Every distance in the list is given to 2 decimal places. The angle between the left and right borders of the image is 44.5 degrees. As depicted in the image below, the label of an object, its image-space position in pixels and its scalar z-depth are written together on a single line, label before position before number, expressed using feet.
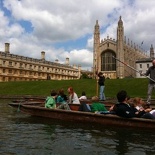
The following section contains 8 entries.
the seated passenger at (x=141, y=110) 22.69
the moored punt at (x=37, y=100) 48.64
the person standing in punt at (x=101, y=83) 42.71
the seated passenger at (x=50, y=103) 30.41
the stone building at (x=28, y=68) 183.60
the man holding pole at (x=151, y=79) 34.02
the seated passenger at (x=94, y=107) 27.39
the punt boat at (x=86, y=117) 22.41
